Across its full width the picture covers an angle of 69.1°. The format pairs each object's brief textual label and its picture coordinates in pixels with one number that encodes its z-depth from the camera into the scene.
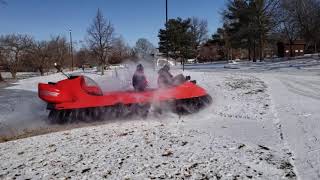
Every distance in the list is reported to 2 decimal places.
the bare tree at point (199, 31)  49.90
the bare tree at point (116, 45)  22.40
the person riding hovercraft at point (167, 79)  6.47
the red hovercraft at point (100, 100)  5.50
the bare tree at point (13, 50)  28.44
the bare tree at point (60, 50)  33.51
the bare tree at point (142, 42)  37.25
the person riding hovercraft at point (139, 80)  6.33
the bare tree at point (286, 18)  26.40
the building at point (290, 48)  33.54
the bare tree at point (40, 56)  31.04
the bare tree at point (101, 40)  20.90
